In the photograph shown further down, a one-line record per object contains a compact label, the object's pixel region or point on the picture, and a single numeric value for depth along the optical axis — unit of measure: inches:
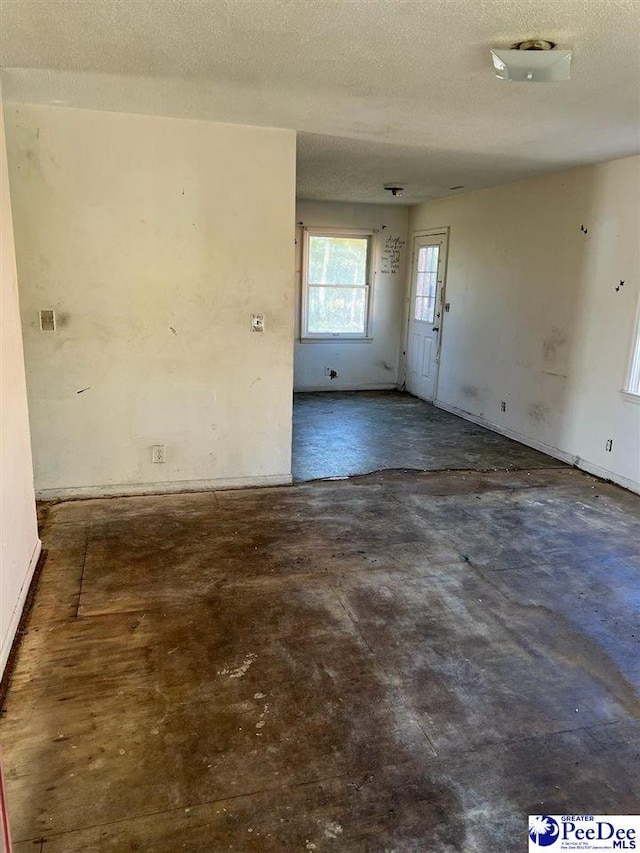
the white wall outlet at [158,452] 159.8
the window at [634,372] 171.9
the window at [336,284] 296.4
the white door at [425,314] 279.6
